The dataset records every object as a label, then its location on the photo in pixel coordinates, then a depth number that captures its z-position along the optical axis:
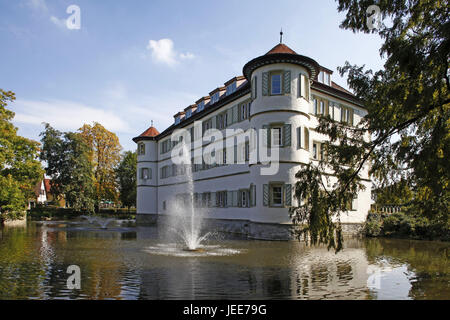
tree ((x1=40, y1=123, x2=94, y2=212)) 45.41
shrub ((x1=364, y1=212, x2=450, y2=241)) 22.80
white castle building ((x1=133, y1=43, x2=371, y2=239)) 22.09
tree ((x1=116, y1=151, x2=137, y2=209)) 55.00
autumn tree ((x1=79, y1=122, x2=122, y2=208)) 48.34
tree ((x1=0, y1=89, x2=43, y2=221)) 28.05
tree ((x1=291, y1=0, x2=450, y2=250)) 7.46
